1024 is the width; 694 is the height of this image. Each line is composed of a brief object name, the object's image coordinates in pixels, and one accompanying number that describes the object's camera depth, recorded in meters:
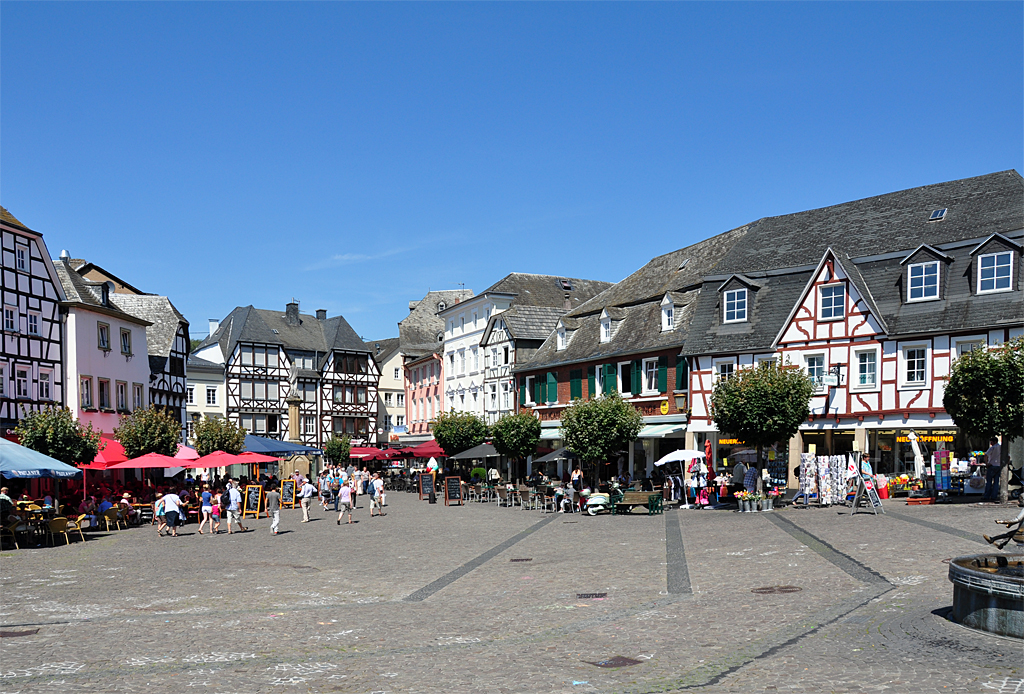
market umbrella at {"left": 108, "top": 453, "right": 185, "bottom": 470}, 33.19
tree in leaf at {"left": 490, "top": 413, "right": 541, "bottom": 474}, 46.41
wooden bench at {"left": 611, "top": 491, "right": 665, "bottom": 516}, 30.34
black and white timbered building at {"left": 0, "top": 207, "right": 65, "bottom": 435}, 38.75
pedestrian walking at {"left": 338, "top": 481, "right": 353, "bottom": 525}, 31.47
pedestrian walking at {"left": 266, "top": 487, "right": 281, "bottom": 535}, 27.19
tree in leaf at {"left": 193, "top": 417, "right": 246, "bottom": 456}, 47.47
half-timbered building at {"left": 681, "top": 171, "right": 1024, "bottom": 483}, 34.38
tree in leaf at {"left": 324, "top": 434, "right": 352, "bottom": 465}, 72.50
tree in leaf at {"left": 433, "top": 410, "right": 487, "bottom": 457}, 50.97
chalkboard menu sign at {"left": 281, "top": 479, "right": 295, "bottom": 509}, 41.23
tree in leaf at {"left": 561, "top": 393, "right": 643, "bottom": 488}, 37.09
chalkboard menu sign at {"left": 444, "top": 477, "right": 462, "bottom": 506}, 41.25
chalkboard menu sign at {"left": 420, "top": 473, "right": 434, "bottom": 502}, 44.53
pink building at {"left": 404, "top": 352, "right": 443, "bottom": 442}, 71.00
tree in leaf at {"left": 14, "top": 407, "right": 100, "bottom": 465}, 29.34
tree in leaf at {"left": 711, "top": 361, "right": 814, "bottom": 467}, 31.23
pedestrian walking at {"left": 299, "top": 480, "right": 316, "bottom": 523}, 32.34
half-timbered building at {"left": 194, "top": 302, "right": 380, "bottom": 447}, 76.69
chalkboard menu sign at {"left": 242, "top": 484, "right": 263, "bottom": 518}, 35.36
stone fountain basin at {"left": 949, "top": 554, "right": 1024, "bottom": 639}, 9.95
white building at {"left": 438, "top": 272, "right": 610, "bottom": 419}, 61.81
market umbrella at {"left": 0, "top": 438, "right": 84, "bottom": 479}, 22.67
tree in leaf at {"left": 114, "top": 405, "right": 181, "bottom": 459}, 37.97
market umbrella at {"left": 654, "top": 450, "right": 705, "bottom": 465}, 35.09
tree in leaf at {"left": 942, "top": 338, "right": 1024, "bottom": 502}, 26.14
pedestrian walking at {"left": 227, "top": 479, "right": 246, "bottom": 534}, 28.44
